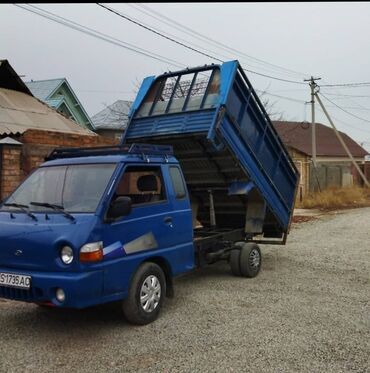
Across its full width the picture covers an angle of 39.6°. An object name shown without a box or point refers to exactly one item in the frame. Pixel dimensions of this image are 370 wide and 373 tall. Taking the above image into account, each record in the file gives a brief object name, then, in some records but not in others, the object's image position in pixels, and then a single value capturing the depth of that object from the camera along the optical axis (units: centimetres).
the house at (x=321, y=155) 3063
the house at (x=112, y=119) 3766
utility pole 3186
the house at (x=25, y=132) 974
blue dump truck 518
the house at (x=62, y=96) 2580
